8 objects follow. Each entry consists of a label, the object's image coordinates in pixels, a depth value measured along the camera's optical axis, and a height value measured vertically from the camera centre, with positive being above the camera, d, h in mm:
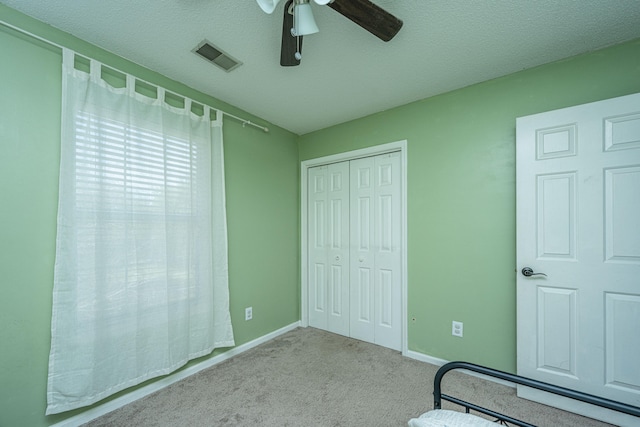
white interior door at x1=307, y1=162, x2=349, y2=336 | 3004 -405
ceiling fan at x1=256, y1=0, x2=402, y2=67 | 1123 +879
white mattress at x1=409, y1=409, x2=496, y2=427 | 875 -711
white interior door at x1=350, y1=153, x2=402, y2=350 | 2641 -396
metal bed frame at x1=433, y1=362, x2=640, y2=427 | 841 -634
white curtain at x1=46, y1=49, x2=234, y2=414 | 1578 -196
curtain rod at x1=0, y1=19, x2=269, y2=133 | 1413 +998
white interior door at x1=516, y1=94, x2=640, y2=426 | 1589 -249
